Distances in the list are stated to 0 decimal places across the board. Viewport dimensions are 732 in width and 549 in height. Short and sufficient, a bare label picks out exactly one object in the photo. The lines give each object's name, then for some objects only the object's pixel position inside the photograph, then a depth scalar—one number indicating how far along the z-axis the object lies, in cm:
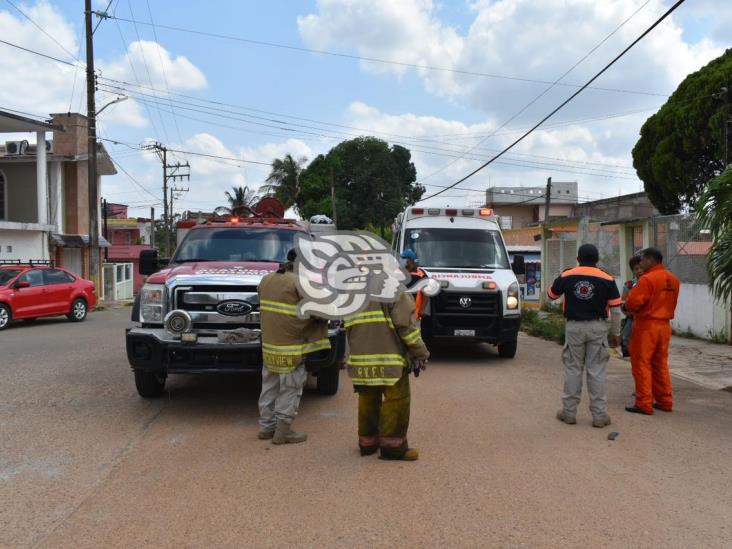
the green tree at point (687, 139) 1991
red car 1642
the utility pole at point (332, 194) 4872
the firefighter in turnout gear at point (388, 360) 519
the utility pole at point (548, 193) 3872
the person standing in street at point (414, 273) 886
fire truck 638
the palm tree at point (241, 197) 4856
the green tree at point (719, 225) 707
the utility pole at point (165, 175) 4366
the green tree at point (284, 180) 5038
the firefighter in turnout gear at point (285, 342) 573
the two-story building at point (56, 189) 2808
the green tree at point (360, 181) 5247
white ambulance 1008
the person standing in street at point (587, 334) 650
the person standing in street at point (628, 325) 773
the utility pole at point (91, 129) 2394
